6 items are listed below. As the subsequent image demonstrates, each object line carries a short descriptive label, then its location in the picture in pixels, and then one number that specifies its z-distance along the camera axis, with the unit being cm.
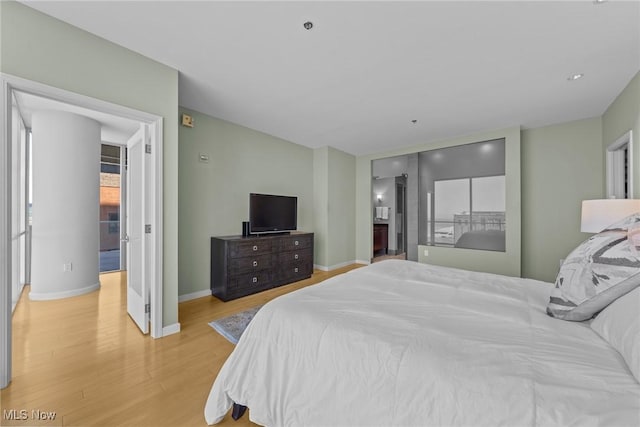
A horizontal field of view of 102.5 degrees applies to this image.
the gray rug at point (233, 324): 246
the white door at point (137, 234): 246
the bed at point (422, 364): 78
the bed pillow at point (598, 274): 107
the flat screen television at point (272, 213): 399
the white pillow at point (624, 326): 84
